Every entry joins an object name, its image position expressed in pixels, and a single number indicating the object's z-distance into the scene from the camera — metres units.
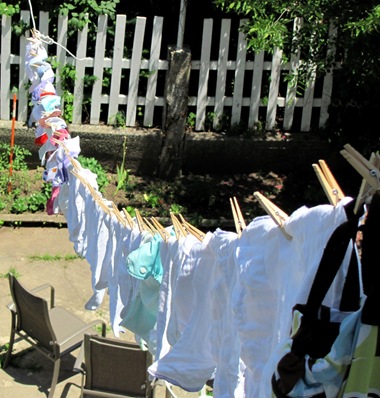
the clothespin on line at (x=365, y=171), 1.98
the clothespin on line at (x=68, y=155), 4.65
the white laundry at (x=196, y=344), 3.09
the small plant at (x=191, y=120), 8.80
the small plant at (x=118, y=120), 8.72
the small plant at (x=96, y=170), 8.27
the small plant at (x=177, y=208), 7.88
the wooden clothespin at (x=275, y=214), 2.45
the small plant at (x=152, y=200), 8.04
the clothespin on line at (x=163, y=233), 3.41
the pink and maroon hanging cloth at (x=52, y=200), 4.97
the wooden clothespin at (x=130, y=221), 3.84
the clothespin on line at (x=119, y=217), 3.95
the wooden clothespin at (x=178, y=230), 3.27
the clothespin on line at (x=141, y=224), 3.71
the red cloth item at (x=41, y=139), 4.97
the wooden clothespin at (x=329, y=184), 2.18
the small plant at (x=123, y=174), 8.32
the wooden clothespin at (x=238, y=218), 2.90
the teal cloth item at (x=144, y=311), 3.73
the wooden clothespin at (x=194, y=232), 3.17
